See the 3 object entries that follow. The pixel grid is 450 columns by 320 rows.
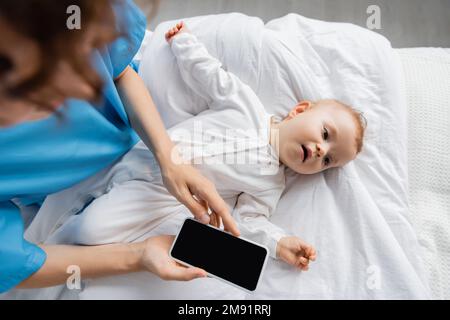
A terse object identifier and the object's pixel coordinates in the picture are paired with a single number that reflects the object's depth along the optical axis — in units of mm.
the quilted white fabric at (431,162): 858
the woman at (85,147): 508
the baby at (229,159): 822
